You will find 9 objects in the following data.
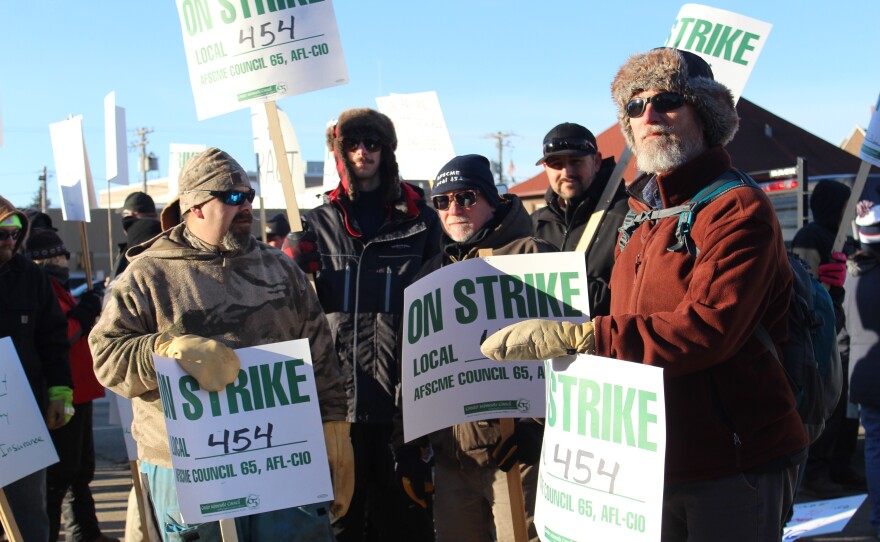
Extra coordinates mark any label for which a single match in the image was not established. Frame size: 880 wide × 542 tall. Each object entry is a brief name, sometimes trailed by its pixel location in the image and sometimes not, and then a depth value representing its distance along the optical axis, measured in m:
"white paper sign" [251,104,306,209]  9.98
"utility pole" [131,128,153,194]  63.47
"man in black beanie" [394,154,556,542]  3.37
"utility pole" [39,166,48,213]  58.27
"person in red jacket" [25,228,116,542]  5.34
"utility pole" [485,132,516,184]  68.06
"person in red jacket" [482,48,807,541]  2.31
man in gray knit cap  3.21
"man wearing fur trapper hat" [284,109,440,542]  3.96
